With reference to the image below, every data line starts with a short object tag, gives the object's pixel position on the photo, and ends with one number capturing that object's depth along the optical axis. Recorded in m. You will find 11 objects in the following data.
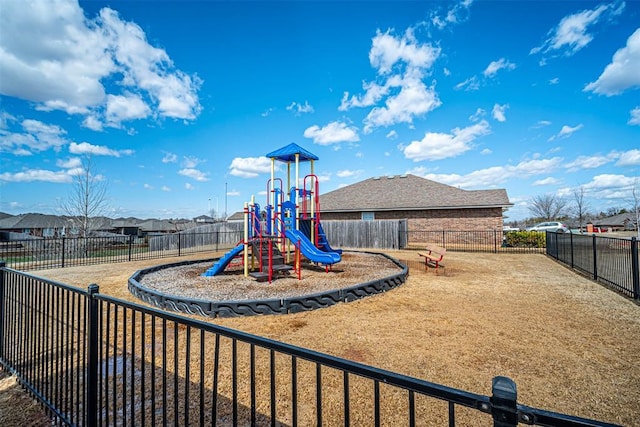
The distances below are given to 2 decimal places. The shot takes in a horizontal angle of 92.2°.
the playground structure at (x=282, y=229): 8.41
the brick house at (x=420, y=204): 20.89
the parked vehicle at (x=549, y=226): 31.76
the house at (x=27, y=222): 41.35
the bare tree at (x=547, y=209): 44.92
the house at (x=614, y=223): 41.10
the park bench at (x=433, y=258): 10.88
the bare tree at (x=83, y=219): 19.56
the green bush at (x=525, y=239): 18.05
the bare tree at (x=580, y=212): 33.69
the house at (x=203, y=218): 75.78
